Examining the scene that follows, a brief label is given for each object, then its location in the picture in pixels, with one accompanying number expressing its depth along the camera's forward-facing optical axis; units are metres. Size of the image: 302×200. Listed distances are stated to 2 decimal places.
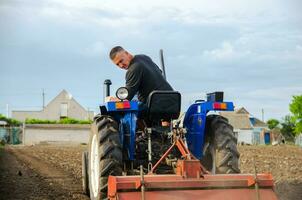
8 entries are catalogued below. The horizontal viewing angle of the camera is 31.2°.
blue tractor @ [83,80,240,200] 5.95
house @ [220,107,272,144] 70.69
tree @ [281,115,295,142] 72.31
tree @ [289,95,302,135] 56.42
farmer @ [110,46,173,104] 6.52
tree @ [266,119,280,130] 84.70
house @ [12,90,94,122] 74.25
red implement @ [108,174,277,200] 4.93
